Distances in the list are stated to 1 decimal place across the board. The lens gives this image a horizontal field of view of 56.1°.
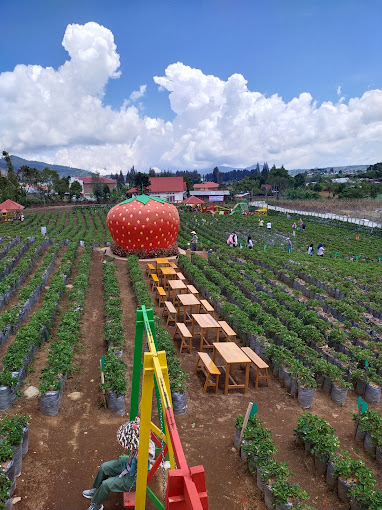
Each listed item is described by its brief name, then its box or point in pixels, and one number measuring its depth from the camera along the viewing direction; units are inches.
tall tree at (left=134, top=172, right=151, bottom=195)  2426.2
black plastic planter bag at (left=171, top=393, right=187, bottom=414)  271.1
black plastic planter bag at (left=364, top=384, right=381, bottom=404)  313.6
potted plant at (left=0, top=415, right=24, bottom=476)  202.5
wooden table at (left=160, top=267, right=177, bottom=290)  571.3
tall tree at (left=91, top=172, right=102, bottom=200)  2743.6
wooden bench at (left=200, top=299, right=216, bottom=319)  442.6
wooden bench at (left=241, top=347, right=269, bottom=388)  321.1
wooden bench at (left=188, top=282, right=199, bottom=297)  498.8
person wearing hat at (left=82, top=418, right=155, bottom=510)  169.2
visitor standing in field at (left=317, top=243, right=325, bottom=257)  933.2
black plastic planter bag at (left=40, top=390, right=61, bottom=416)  261.6
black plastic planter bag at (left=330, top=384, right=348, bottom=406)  306.0
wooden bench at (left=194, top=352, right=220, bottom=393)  310.8
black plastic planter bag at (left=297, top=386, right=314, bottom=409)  295.4
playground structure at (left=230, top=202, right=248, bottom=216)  2130.4
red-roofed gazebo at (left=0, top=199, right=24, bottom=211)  1454.2
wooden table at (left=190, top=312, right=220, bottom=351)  373.3
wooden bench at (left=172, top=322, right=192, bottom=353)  378.0
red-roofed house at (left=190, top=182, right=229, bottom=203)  2869.1
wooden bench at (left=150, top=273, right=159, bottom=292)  573.3
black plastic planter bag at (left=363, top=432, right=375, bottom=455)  243.3
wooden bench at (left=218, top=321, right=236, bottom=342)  374.0
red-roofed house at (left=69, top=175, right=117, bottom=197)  4094.5
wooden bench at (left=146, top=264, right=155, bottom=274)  628.8
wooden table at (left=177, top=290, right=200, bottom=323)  428.8
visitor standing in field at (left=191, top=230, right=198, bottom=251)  927.0
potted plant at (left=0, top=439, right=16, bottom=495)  187.5
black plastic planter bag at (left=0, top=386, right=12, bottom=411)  261.7
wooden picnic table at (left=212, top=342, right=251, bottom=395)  304.5
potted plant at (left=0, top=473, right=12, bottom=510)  166.6
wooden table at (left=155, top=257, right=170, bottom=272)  634.3
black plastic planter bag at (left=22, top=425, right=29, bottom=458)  219.6
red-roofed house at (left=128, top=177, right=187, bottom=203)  2950.3
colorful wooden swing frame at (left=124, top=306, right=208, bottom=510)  123.0
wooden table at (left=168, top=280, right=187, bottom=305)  493.4
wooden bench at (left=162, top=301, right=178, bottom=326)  436.8
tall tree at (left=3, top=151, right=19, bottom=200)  2082.9
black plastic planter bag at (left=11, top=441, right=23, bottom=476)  200.8
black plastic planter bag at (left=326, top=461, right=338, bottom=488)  208.1
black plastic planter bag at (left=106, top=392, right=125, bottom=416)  269.3
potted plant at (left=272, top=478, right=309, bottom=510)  179.3
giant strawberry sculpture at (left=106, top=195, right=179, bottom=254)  741.9
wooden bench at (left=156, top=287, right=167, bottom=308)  507.8
